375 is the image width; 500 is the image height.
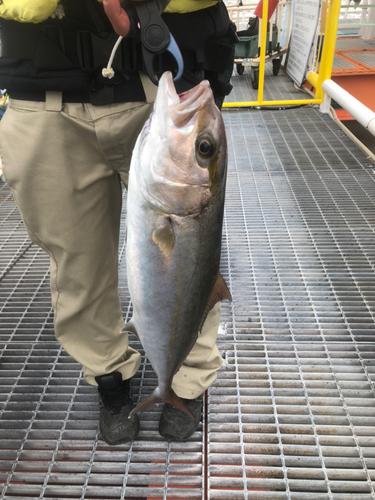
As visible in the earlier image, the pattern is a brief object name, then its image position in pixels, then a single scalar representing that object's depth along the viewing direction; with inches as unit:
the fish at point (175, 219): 38.2
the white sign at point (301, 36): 208.7
